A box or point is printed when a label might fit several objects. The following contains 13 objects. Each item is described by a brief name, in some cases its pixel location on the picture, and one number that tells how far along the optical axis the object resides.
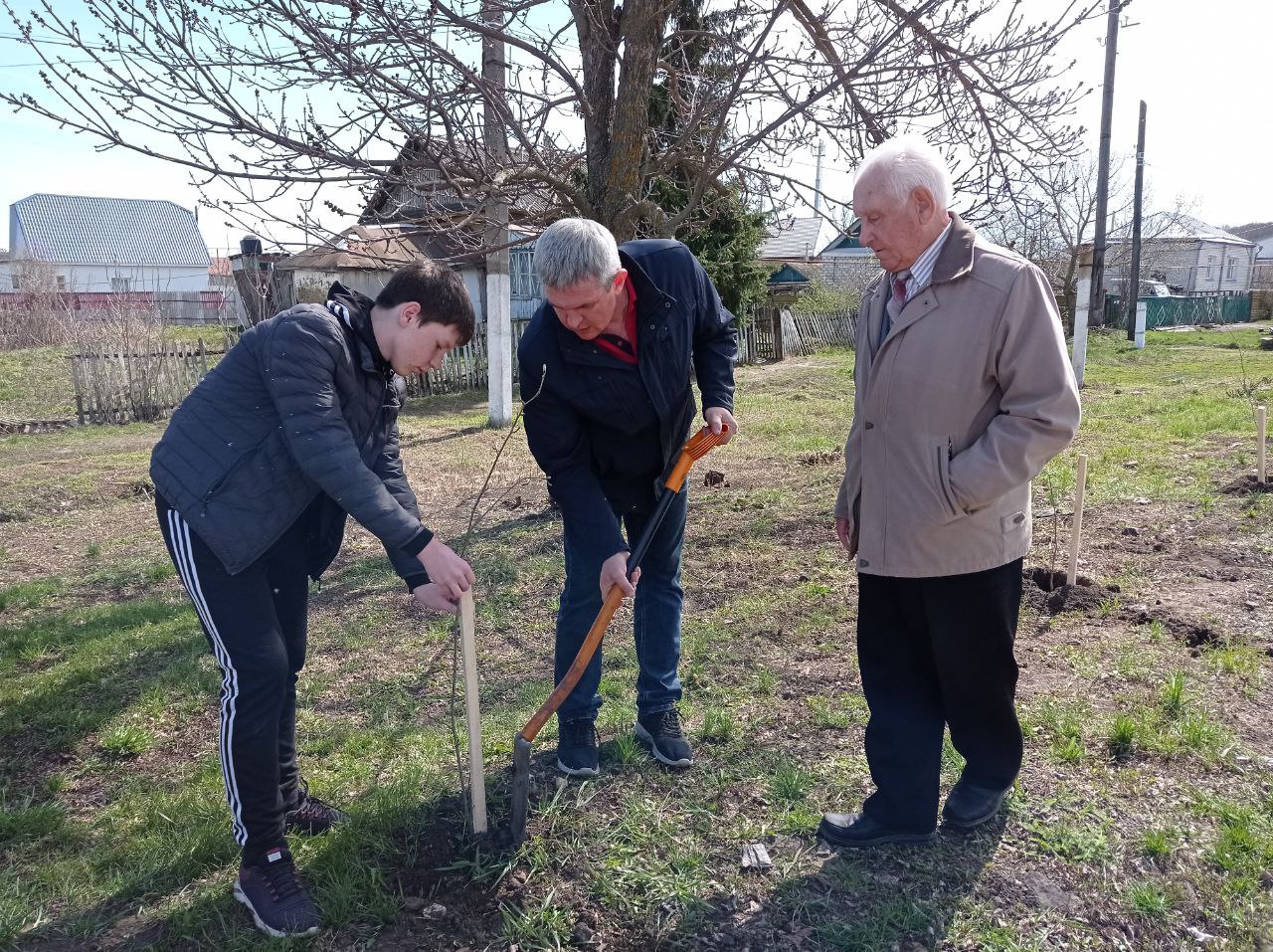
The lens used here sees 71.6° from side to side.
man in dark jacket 2.64
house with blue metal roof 50.19
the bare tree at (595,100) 4.59
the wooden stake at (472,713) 2.33
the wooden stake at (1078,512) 4.37
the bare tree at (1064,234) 6.05
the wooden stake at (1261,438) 5.98
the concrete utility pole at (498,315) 6.43
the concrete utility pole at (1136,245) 25.70
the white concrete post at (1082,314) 13.20
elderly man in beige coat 2.14
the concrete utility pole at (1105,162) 17.48
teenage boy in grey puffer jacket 2.18
